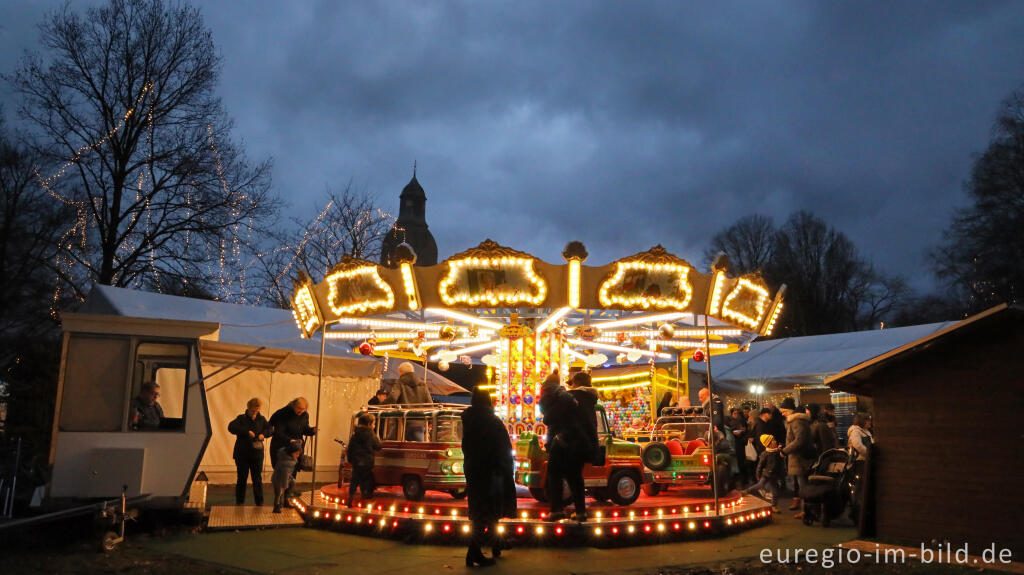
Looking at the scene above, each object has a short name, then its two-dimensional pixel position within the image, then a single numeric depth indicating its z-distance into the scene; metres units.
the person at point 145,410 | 8.45
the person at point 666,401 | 17.34
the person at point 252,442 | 10.47
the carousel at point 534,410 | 8.31
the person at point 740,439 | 13.66
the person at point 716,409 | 11.68
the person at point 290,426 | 10.45
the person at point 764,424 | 12.44
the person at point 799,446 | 10.22
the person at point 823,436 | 11.30
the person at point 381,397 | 12.25
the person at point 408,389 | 12.27
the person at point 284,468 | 9.99
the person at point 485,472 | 6.63
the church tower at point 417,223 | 60.43
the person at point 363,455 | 9.56
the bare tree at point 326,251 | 32.72
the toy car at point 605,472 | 9.33
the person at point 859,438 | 10.14
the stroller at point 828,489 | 9.30
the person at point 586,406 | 7.76
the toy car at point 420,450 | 9.44
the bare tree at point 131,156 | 21.89
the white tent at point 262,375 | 15.14
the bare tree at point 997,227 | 26.17
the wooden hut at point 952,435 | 6.61
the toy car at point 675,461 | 10.79
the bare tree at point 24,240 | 21.06
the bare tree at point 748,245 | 41.31
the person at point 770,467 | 10.91
